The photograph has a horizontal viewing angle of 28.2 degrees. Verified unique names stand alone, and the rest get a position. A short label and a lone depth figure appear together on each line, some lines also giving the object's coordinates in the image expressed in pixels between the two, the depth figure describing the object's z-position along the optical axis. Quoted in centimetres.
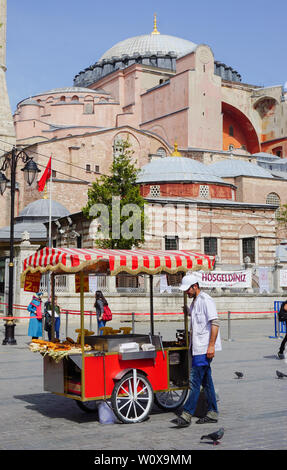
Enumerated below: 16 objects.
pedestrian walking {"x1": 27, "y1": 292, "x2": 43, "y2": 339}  1375
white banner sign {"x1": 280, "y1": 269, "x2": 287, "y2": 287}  2475
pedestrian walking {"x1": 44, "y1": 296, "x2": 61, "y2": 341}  1369
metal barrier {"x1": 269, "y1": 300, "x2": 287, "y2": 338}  1556
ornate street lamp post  1393
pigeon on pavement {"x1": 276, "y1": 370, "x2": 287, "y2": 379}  863
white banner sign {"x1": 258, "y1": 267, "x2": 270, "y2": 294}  2441
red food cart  621
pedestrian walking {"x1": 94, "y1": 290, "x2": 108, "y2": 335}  1471
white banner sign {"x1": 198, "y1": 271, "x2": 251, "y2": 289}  2177
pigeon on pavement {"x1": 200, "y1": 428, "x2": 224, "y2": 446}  508
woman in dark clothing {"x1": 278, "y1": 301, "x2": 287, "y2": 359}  1124
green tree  2606
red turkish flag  2715
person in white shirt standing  606
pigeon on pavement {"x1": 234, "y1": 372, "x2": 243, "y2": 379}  862
